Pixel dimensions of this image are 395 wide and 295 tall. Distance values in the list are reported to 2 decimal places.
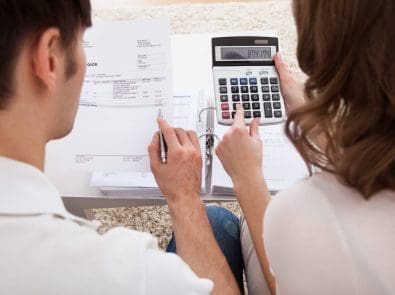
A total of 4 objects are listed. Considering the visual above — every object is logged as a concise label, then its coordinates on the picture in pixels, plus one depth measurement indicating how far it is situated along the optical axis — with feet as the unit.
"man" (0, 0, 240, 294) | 1.40
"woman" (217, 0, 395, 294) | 1.52
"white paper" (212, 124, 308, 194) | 2.46
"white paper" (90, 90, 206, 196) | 2.41
